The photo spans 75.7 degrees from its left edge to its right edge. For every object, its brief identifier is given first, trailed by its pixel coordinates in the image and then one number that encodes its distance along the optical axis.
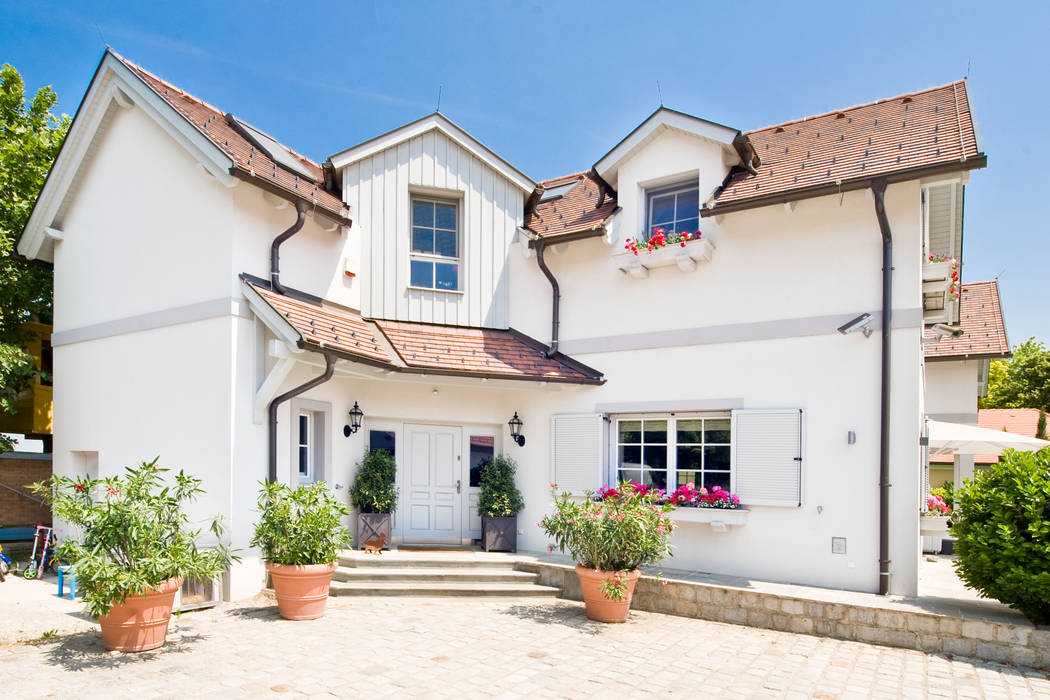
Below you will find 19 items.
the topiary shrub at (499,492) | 10.68
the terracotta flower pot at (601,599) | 7.89
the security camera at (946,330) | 11.30
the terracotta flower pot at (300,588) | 7.54
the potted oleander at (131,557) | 6.00
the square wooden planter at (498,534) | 10.56
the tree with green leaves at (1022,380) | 32.03
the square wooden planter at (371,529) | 10.12
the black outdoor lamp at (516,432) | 11.08
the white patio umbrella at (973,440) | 11.20
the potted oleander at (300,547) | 7.54
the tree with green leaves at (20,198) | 11.87
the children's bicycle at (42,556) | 9.62
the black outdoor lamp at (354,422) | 10.35
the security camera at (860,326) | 8.59
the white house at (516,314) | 8.57
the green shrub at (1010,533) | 6.64
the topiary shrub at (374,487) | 10.20
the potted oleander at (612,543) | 7.83
